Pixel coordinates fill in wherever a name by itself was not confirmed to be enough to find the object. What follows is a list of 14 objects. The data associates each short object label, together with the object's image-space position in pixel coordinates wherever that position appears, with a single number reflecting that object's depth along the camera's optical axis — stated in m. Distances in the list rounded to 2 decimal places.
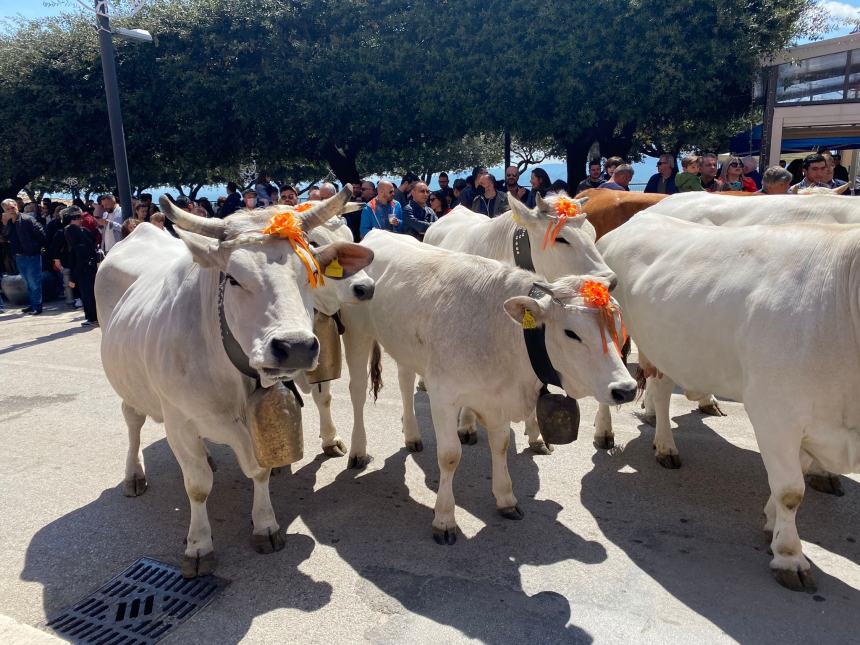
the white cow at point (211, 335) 2.91
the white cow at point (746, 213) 4.61
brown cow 7.22
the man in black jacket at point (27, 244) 12.45
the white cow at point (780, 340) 3.20
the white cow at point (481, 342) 3.39
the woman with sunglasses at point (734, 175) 9.24
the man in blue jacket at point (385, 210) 8.58
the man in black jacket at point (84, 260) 11.40
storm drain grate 3.13
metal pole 10.91
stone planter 13.60
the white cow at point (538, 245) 4.79
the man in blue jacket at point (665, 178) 9.18
